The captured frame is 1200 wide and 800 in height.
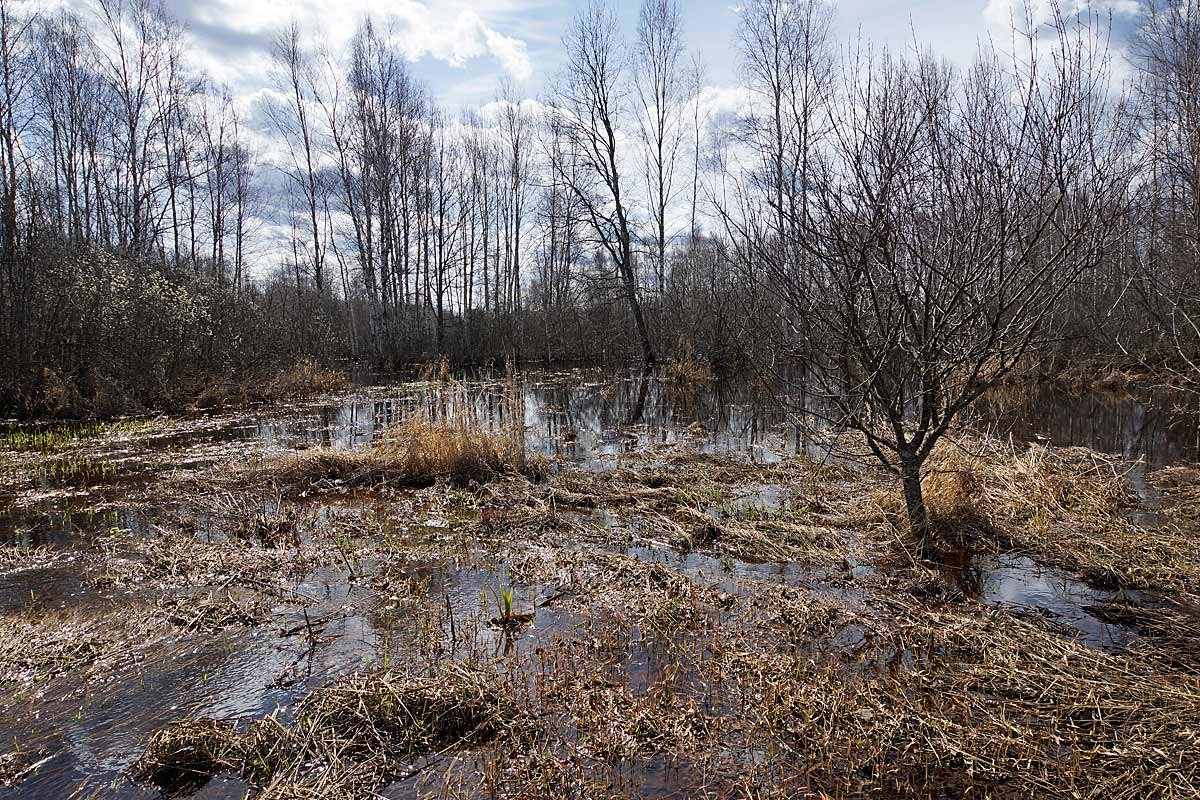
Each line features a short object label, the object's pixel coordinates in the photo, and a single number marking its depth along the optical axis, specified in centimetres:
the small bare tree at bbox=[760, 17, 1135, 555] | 434
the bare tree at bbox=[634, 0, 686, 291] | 2549
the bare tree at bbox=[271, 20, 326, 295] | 2614
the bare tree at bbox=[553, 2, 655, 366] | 2388
